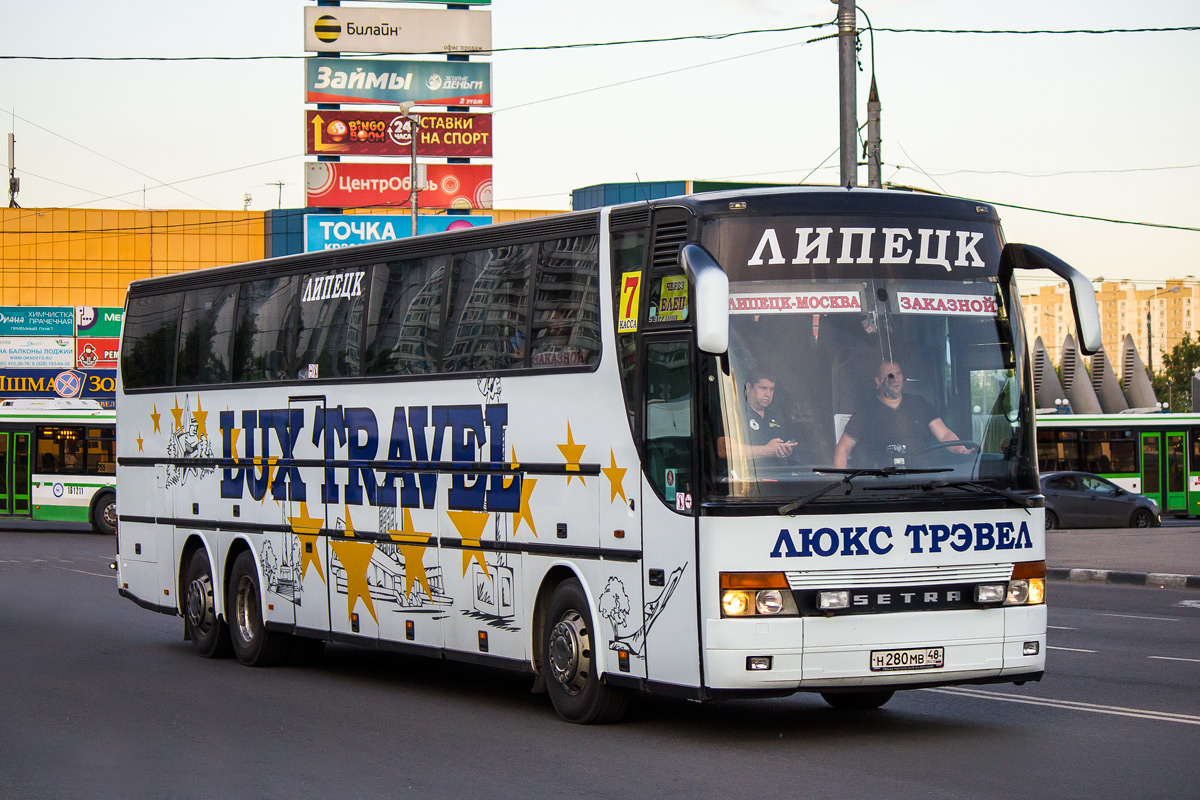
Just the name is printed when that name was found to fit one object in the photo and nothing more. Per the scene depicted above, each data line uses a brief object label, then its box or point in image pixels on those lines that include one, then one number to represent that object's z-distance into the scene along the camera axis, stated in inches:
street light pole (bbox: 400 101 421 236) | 1388.7
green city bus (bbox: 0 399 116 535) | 1448.1
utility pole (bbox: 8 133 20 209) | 2984.7
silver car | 1407.5
